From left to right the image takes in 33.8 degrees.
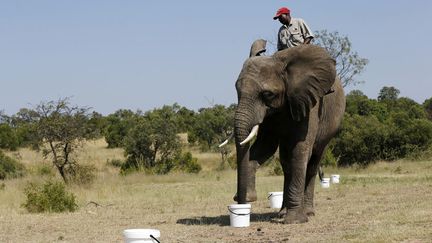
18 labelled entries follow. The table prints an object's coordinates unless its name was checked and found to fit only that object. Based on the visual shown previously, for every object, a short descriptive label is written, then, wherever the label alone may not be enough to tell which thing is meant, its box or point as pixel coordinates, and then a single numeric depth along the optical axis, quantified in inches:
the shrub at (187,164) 1475.1
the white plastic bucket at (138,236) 330.3
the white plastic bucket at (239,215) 421.7
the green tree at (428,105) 2795.3
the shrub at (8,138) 2150.6
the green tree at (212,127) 1954.4
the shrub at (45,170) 1236.0
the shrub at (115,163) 1737.2
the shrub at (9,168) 1322.2
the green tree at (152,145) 1489.9
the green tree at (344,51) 1795.0
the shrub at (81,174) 1003.3
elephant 414.6
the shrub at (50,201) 600.4
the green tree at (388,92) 4092.0
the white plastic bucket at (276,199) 555.5
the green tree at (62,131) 1107.3
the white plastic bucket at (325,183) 778.2
